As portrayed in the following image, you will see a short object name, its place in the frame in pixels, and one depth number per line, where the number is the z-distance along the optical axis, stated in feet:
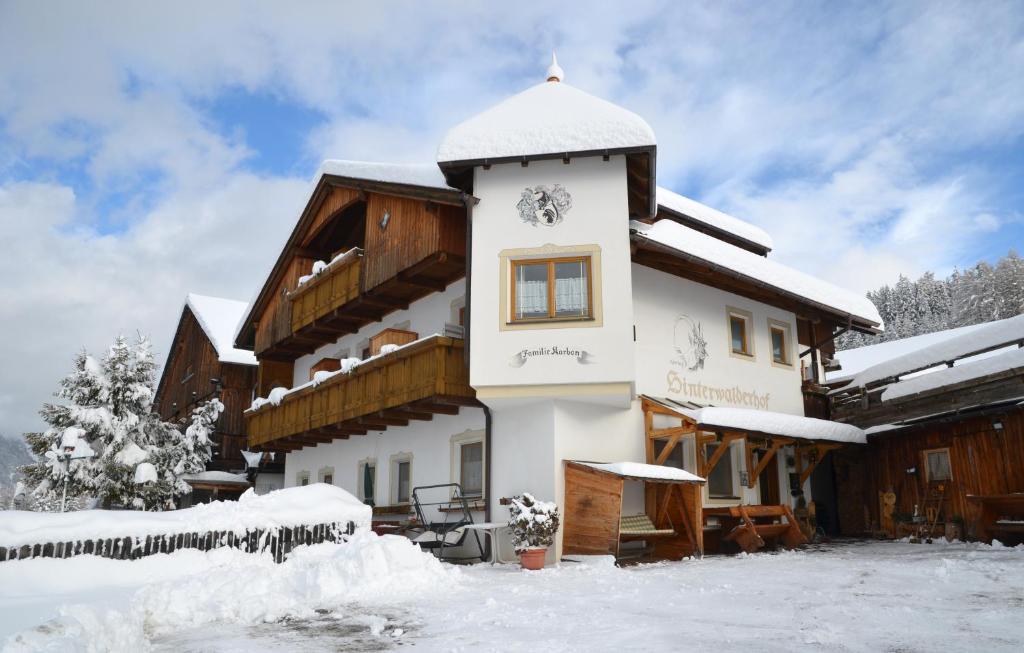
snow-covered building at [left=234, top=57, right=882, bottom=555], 50.24
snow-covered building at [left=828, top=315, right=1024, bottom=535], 55.77
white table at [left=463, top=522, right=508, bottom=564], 48.19
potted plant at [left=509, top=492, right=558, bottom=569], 44.16
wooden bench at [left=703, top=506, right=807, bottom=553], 53.01
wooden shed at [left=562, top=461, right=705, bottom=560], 46.14
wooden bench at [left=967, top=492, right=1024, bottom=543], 52.06
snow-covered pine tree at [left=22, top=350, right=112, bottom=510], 84.79
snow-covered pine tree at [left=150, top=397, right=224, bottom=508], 90.24
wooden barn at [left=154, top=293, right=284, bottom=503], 96.73
